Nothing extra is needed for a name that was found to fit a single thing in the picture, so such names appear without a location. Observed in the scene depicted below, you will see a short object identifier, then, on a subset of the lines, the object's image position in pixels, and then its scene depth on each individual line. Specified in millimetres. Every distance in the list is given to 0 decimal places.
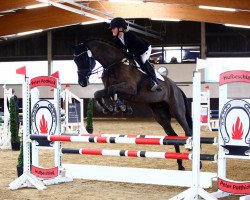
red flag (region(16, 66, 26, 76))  7031
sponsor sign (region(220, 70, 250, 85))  5565
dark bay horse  6825
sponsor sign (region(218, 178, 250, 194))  5485
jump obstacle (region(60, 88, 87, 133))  15433
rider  6938
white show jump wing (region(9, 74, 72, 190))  6888
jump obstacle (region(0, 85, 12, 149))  12954
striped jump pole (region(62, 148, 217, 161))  5691
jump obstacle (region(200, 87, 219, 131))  18355
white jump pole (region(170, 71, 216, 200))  5565
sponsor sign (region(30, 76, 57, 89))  7221
